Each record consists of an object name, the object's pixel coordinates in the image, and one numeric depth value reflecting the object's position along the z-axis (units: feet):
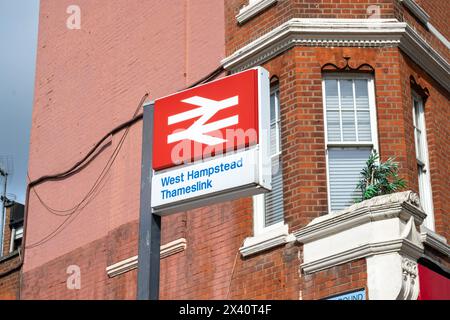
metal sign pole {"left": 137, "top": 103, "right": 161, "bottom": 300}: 28.68
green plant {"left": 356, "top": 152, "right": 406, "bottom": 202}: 42.11
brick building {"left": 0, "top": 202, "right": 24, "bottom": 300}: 64.59
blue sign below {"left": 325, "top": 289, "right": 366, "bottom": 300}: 39.57
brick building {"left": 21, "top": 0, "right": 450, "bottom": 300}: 41.19
